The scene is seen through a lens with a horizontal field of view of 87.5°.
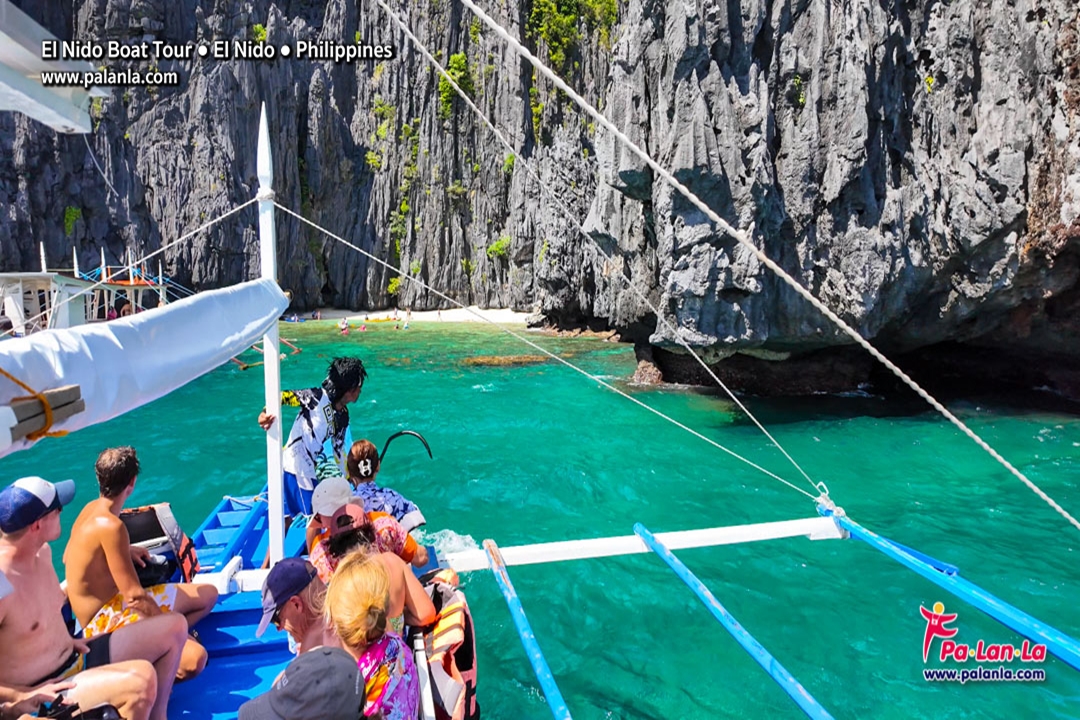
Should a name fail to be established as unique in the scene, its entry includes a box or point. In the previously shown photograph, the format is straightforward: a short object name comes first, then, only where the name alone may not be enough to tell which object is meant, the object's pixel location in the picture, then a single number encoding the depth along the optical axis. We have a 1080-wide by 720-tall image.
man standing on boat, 4.82
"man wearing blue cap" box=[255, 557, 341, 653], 2.39
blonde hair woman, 2.18
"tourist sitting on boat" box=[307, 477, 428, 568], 3.13
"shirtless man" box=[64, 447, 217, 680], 2.91
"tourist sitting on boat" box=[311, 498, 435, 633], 2.92
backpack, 3.35
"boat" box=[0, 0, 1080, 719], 1.97
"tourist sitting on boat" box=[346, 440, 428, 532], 3.79
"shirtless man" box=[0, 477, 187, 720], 2.37
